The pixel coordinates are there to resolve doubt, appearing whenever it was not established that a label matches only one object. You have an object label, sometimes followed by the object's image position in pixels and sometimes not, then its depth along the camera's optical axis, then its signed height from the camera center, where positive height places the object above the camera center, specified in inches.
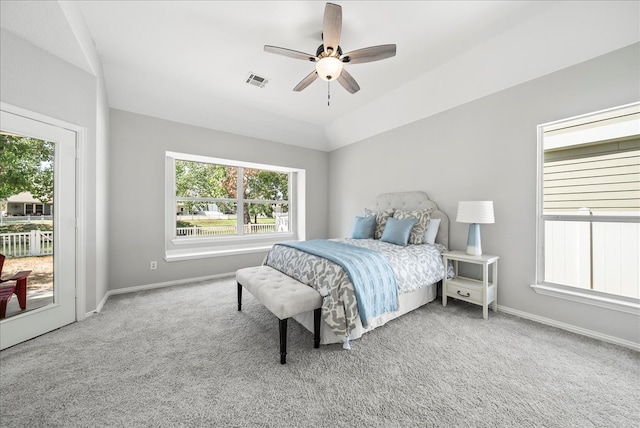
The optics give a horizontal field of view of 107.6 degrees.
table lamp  99.7 -1.1
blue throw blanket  76.7 -22.3
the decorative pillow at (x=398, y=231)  118.1 -8.6
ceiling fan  75.8 +55.9
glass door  77.0 -4.7
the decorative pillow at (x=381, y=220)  137.9 -3.5
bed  75.9 -19.7
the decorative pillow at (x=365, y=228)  138.9 -8.3
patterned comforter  74.6 -22.6
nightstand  96.5 -31.4
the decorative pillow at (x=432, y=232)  121.8 -9.2
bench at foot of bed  69.6 -26.7
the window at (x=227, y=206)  155.4 +6.1
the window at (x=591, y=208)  81.2 +2.7
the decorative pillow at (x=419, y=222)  120.0 -4.1
